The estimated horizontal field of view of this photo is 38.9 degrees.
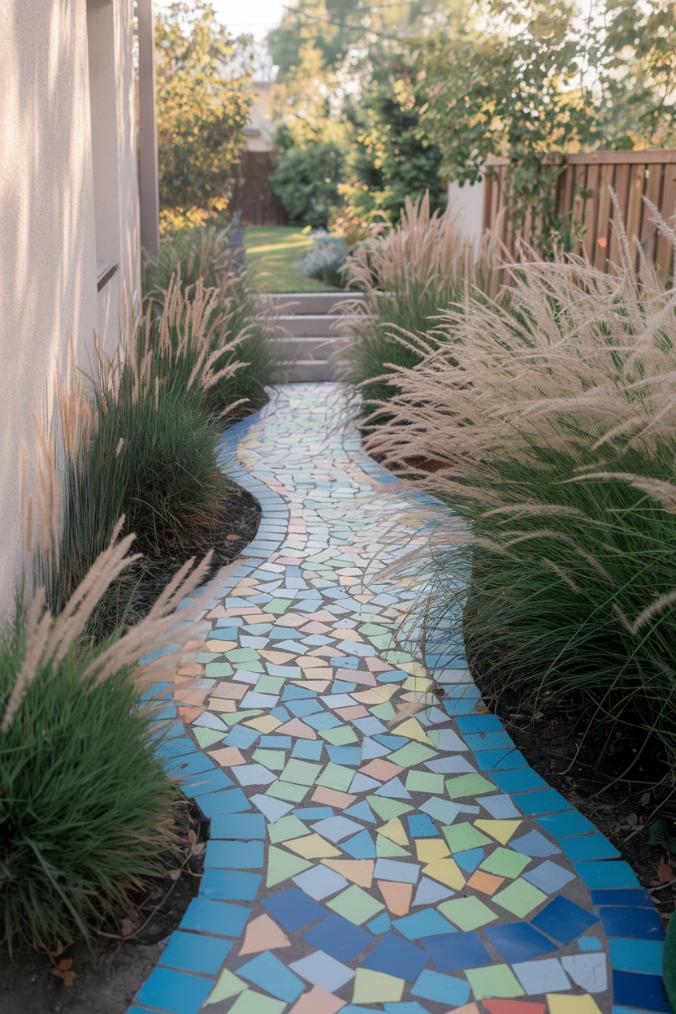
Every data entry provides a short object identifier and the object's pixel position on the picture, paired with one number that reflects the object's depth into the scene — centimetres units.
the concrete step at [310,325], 991
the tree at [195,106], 1065
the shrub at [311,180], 1967
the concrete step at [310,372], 896
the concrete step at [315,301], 1059
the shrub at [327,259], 1200
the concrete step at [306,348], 873
